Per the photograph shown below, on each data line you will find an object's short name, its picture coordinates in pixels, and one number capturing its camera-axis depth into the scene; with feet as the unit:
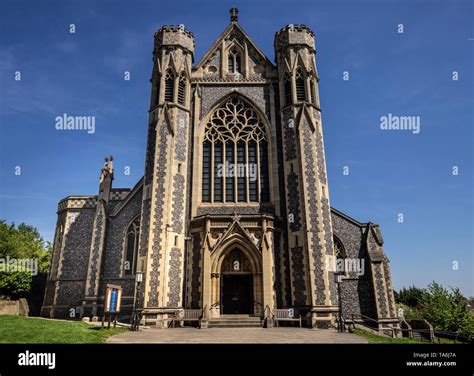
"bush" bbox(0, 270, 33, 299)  75.10
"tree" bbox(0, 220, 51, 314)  76.18
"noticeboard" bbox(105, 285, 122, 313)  48.57
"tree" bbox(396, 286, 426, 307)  127.90
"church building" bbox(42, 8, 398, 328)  60.75
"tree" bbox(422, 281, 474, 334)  77.15
